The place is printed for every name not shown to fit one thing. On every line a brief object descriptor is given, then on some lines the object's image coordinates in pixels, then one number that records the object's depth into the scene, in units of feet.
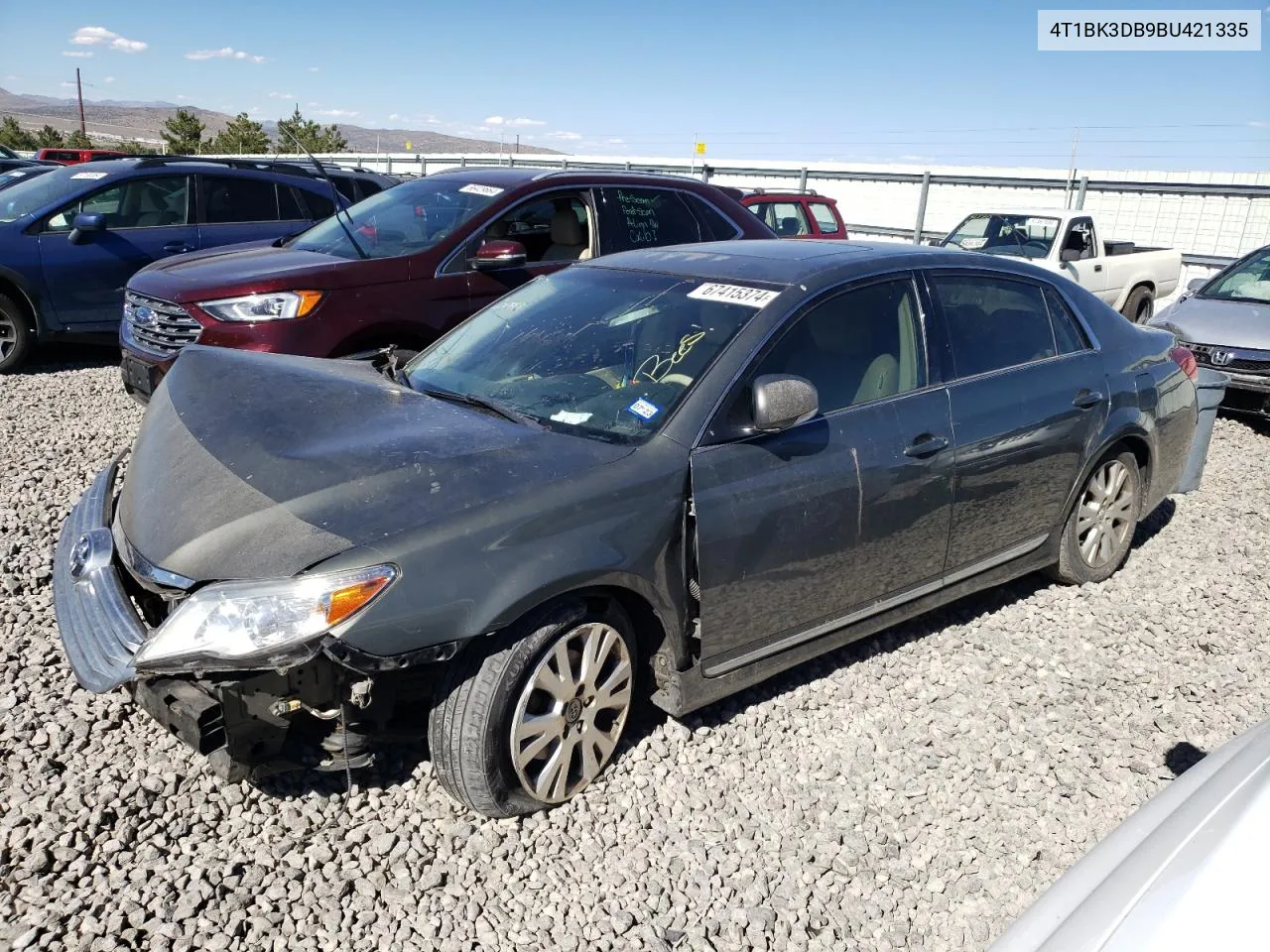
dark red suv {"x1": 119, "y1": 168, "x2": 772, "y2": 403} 19.74
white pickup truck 38.91
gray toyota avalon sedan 8.71
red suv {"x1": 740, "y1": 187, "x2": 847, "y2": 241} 36.35
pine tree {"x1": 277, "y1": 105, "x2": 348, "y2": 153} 150.61
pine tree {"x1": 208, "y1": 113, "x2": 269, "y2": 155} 158.30
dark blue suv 27.66
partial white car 5.26
